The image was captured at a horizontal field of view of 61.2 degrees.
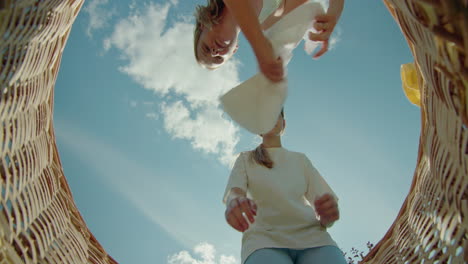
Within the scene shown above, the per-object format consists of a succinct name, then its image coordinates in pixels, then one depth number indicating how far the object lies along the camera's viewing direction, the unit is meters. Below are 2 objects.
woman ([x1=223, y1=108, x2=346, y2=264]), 0.91
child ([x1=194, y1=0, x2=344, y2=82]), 0.97
